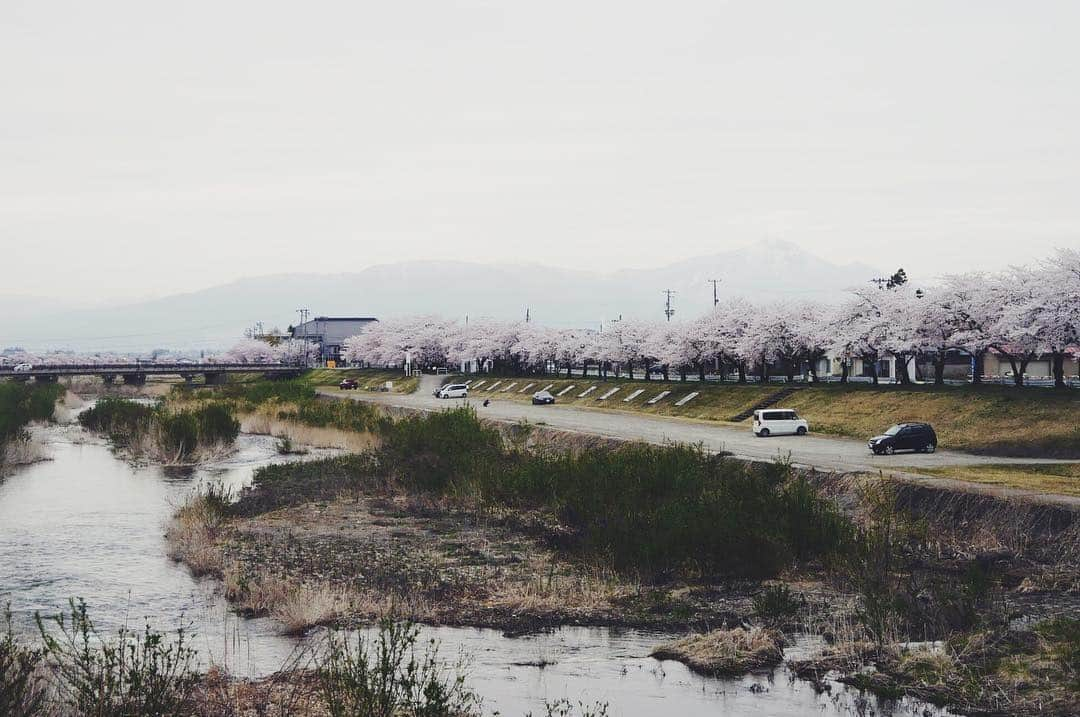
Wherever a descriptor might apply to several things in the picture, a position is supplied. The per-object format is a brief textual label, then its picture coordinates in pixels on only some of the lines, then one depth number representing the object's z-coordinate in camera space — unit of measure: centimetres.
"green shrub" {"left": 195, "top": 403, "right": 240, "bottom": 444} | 6297
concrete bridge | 13712
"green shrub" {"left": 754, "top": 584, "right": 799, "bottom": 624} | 2289
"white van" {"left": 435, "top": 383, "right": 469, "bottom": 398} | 11231
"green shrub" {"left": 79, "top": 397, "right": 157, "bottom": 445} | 7019
